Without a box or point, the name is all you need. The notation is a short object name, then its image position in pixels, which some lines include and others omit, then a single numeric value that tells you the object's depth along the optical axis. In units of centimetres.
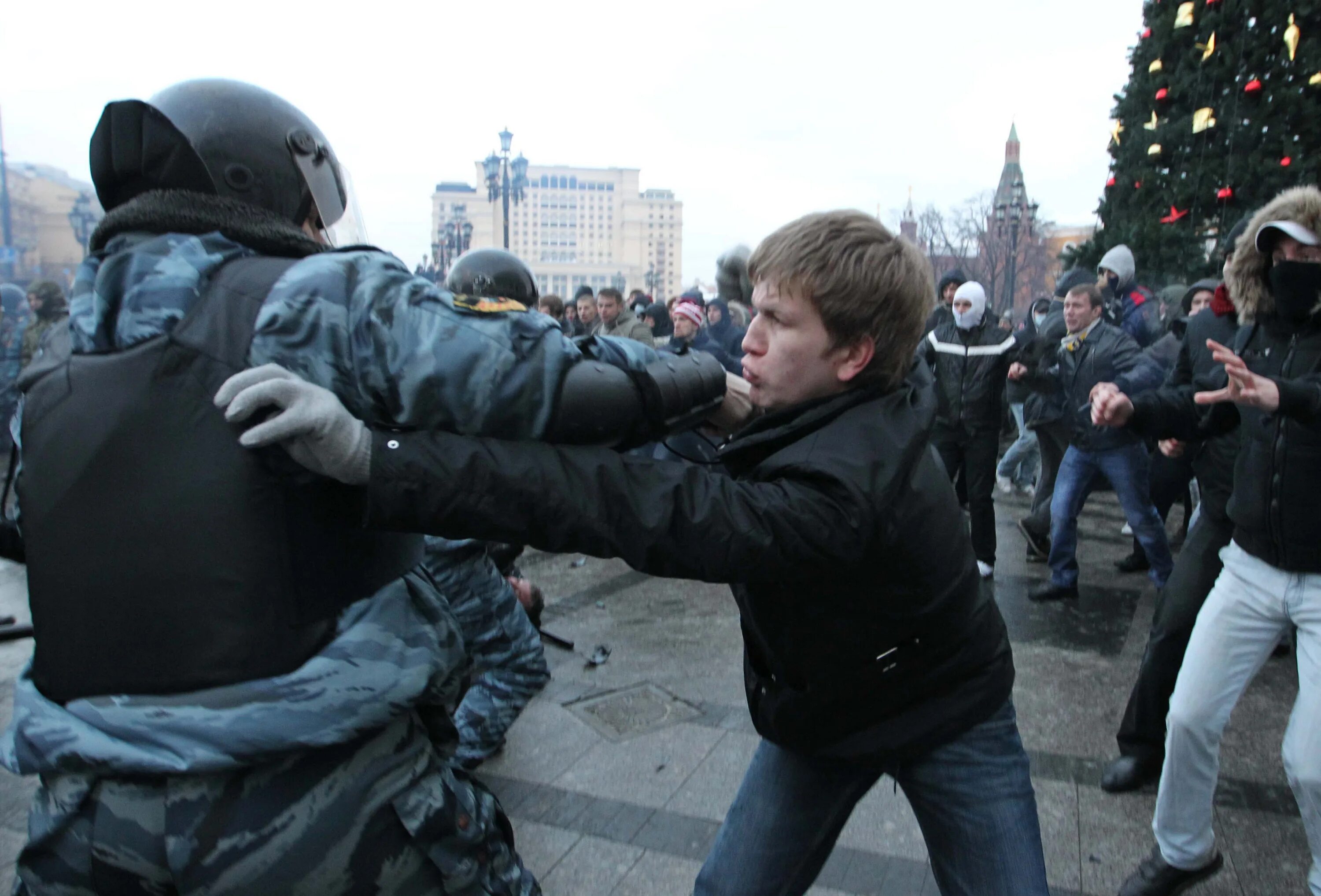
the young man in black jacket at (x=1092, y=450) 559
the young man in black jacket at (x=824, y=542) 131
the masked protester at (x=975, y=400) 607
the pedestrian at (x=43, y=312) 1021
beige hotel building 10781
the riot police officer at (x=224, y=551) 124
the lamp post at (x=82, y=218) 2298
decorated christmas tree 1038
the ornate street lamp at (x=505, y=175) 2138
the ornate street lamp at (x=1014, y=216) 2552
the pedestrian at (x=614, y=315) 911
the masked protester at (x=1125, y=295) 780
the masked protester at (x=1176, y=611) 316
